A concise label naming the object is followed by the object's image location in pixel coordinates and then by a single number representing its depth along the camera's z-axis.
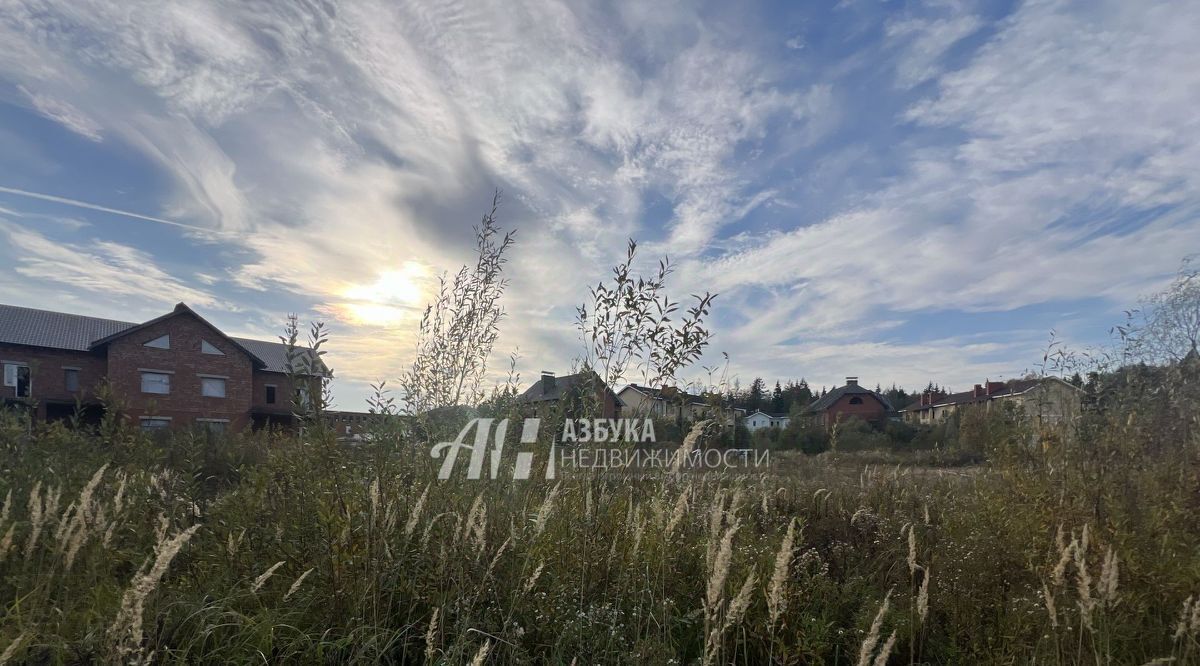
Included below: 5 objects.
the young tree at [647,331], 3.58
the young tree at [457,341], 4.38
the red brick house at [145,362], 24.73
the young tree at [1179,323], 7.26
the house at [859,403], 47.41
